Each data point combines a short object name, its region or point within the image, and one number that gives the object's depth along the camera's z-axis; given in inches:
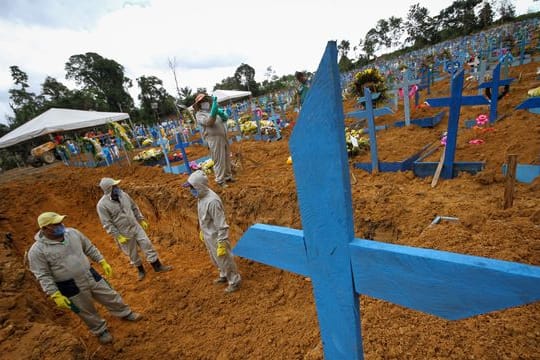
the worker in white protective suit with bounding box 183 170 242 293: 145.6
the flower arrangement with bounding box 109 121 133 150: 364.8
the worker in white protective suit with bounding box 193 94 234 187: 206.8
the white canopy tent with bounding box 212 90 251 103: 863.9
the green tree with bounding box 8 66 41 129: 1355.8
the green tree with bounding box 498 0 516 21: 1806.1
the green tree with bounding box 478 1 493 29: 1673.2
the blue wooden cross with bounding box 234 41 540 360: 21.4
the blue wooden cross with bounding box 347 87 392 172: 185.0
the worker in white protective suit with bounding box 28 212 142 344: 121.2
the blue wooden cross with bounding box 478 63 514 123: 206.0
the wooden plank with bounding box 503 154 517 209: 92.9
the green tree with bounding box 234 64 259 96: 2205.2
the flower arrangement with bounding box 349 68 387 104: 327.9
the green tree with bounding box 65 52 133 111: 1526.8
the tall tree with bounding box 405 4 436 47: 2000.5
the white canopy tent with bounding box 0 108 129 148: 474.3
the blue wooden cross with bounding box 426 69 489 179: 147.4
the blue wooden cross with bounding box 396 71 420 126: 283.0
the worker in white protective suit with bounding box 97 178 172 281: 171.5
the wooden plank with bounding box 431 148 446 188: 153.8
